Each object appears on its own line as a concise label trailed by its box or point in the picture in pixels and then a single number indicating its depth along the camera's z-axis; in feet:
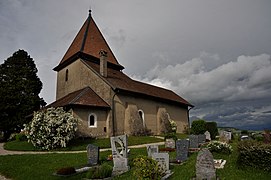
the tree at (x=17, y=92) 98.43
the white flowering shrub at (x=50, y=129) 56.29
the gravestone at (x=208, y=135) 72.53
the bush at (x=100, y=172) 27.68
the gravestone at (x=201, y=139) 56.10
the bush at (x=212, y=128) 79.92
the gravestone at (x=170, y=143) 53.13
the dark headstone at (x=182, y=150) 35.96
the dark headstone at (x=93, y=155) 37.23
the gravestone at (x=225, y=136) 64.75
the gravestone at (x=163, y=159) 28.71
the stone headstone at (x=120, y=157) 31.81
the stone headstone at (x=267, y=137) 52.35
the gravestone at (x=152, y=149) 37.83
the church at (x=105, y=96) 71.72
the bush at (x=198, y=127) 77.15
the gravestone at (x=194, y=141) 48.71
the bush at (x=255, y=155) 26.24
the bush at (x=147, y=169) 21.95
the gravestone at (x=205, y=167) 23.43
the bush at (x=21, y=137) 76.90
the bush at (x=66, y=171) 30.66
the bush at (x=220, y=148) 37.81
